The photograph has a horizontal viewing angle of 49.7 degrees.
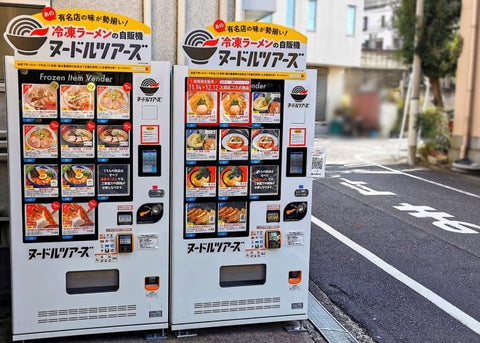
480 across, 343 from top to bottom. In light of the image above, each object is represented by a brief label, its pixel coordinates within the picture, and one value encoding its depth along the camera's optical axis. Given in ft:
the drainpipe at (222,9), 15.69
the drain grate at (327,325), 13.14
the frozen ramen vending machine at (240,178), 12.03
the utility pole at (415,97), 46.60
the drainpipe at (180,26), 15.26
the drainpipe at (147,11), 14.96
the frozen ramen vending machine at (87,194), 11.23
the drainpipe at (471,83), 43.32
